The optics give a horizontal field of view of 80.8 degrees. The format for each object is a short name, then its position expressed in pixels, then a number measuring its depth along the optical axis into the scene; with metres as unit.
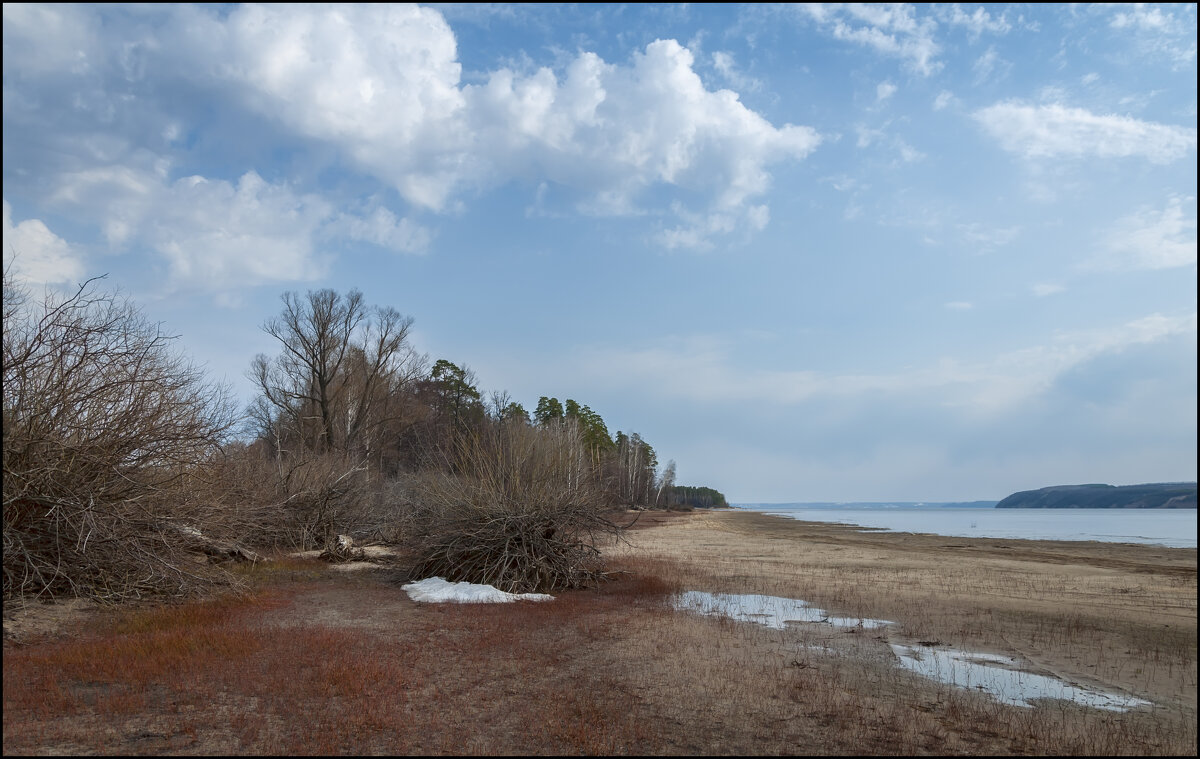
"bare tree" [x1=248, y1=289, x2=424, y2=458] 39.72
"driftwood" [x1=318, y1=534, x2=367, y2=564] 22.80
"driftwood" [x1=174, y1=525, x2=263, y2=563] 14.56
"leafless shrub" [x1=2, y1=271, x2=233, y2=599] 11.37
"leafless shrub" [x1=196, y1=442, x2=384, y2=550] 22.34
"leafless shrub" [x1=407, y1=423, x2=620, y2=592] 17.47
